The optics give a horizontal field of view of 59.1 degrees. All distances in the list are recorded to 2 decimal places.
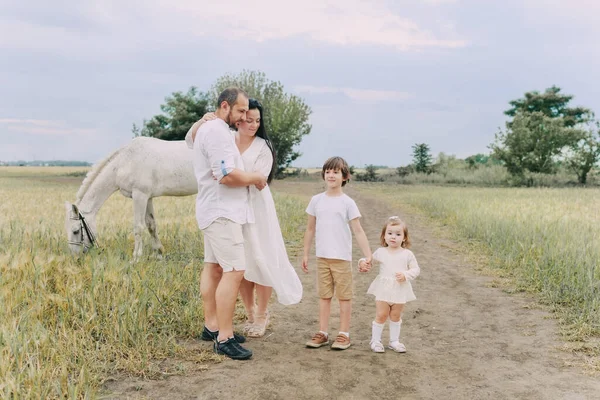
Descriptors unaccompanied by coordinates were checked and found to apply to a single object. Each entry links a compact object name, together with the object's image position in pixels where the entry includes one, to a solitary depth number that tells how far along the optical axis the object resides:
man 4.40
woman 4.90
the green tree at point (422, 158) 44.81
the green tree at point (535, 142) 35.81
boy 4.86
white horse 8.23
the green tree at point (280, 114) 41.78
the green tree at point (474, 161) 47.62
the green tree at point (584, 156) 35.88
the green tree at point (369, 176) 42.56
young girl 4.84
